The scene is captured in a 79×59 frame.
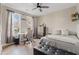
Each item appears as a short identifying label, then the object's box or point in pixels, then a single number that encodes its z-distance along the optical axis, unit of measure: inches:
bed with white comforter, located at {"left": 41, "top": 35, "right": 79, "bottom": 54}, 79.5
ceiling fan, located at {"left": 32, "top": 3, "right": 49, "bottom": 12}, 89.2
